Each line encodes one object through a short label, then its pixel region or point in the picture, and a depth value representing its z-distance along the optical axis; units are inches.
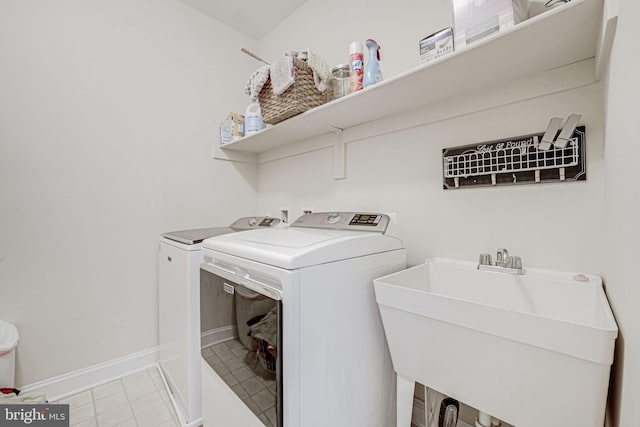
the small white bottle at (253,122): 80.0
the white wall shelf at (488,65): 30.6
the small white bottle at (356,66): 53.0
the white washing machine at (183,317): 56.2
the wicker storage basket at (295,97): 58.4
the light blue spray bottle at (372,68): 51.1
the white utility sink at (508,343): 25.7
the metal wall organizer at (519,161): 38.3
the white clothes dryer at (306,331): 34.6
